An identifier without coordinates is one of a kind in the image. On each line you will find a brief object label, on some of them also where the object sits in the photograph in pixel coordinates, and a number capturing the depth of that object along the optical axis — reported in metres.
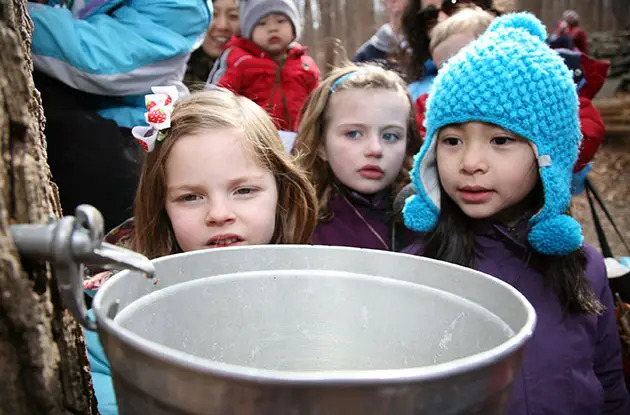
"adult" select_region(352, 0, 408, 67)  3.12
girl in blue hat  1.32
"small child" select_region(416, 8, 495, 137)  2.34
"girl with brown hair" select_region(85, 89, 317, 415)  1.21
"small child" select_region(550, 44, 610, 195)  2.33
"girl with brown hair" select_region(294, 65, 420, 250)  2.01
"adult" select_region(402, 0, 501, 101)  2.71
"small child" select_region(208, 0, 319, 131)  2.99
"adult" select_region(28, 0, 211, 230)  1.69
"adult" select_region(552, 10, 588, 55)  6.82
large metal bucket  0.33
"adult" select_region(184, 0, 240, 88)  3.47
